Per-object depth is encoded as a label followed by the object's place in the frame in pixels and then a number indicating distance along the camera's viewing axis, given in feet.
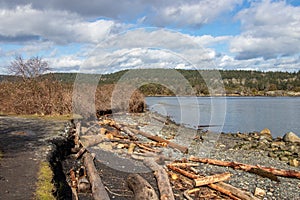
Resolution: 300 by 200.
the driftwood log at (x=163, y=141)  51.99
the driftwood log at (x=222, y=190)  32.14
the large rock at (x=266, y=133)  91.34
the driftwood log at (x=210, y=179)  34.11
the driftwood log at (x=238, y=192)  31.32
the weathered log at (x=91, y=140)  46.65
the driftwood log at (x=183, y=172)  36.85
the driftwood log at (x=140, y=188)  28.77
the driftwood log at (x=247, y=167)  42.52
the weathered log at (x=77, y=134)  46.39
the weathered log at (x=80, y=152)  41.36
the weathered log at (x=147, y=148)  49.18
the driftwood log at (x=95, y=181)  29.17
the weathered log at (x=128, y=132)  58.07
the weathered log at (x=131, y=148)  47.44
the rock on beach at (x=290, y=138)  79.71
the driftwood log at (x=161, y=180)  29.81
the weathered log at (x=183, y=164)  40.32
